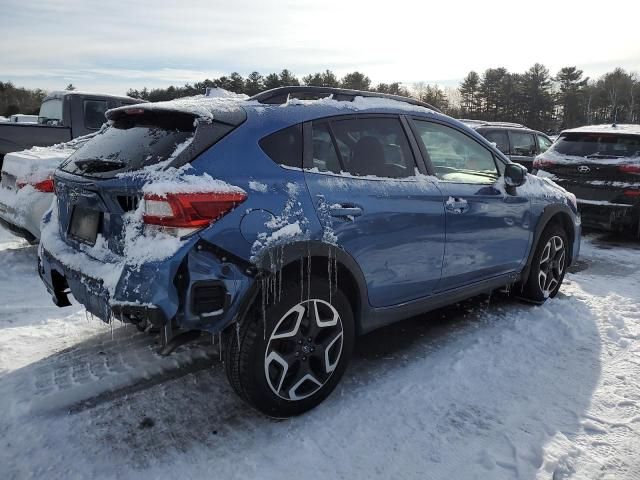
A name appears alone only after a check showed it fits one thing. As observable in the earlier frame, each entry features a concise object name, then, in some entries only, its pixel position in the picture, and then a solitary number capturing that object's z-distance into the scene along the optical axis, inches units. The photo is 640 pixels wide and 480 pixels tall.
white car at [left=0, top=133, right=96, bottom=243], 207.2
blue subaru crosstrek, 98.6
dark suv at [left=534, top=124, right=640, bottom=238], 291.6
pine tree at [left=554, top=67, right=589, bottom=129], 2576.3
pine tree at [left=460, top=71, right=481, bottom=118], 2655.0
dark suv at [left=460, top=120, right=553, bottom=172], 468.1
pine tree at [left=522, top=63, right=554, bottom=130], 2532.0
